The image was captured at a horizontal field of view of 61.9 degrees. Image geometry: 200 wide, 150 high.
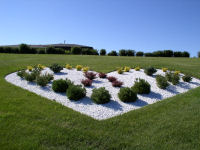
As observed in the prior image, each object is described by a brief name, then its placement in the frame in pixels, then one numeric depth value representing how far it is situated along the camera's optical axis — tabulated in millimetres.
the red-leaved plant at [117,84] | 7738
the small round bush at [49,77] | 7864
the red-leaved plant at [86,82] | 7660
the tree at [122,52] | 29688
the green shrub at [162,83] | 7828
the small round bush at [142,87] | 7038
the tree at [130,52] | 29750
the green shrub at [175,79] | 8539
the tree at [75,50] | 30078
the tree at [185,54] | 30012
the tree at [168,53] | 29672
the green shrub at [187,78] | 9177
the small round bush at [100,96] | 5859
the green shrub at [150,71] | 9891
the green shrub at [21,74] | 8491
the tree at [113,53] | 29906
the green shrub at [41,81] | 7338
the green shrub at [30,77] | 7953
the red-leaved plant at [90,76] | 8641
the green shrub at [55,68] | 9741
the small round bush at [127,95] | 6141
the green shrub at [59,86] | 6758
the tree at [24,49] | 26873
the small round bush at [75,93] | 6062
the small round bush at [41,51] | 28031
